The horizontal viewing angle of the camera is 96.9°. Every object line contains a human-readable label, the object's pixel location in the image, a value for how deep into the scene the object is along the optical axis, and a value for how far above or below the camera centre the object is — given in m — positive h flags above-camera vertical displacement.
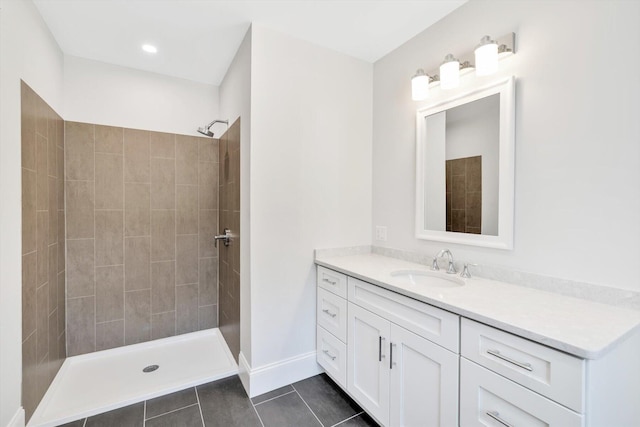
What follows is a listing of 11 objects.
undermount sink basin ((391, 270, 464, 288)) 1.61 -0.41
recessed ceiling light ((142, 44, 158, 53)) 2.17 +1.25
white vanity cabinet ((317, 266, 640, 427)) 0.85 -0.61
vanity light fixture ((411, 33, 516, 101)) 1.43 +0.81
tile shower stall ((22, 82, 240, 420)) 1.94 -0.23
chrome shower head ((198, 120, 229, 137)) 2.63 +0.74
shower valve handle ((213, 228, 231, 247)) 2.43 -0.24
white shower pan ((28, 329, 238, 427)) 1.76 -1.23
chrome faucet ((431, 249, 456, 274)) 1.68 -0.31
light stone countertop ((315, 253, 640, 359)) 0.85 -0.38
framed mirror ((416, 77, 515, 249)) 1.47 +0.25
